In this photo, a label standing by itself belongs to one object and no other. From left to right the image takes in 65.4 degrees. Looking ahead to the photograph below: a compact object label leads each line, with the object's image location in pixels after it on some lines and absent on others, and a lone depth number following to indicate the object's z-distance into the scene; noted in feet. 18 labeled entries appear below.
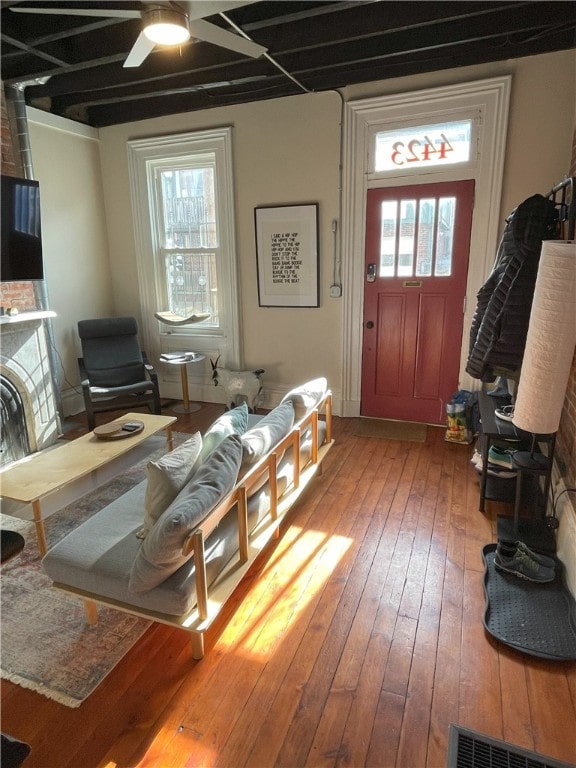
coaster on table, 9.82
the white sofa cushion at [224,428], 6.82
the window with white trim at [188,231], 14.24
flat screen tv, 10.24
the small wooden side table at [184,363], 14.39
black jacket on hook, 7.57
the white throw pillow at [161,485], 5.63
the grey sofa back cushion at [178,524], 4.92
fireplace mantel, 11.46
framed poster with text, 13.47
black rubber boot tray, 5.81
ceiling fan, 6.26
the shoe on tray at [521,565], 6.87
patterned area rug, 5.48
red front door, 12.00
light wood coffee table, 7.77
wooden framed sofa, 5.20
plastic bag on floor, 12.07
